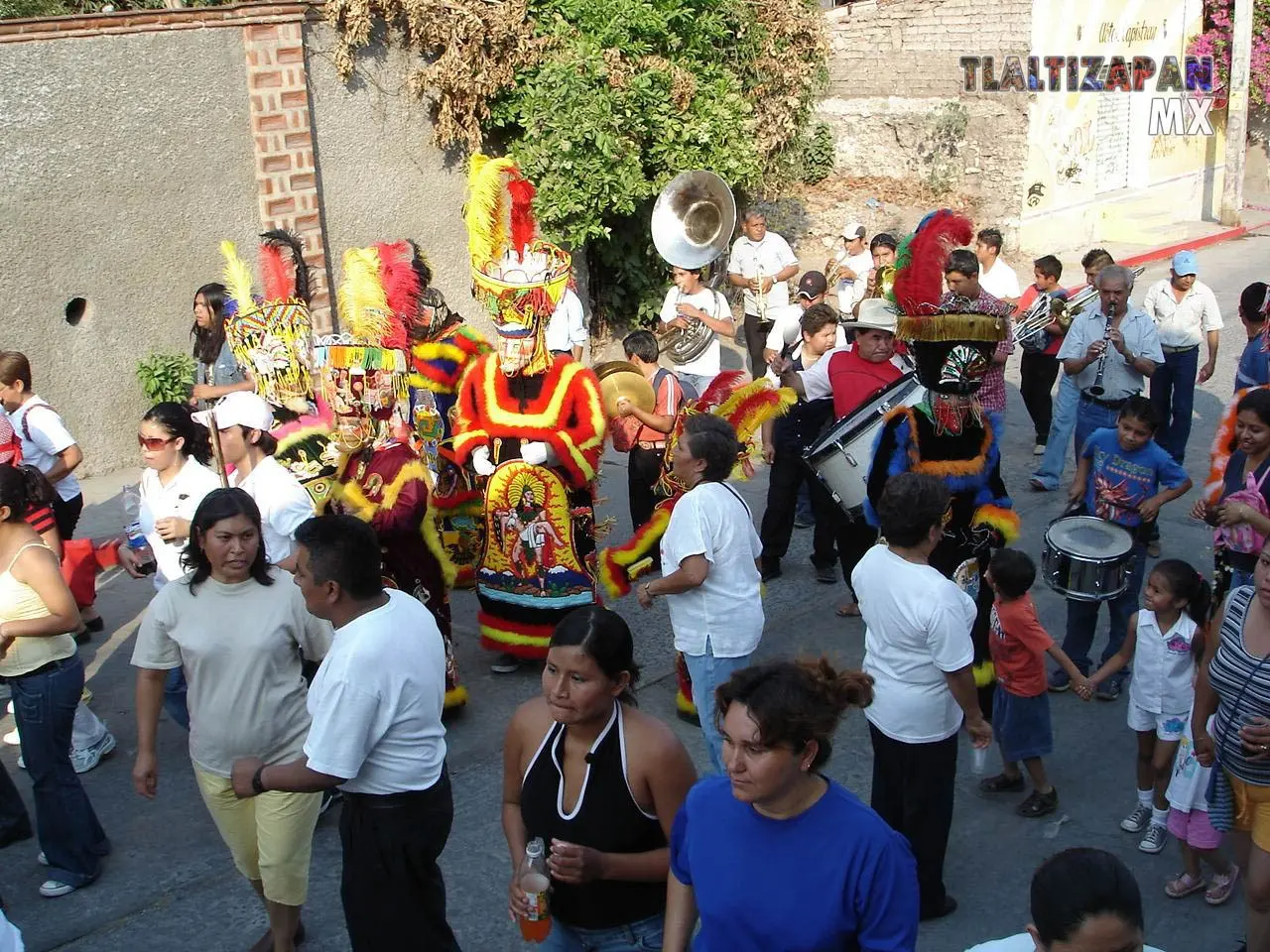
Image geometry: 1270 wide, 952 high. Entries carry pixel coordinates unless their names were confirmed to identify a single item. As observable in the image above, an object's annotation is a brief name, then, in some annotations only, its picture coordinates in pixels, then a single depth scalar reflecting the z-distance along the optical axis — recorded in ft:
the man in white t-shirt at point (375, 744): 12.07
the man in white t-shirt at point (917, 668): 14.37
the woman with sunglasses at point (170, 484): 17.88
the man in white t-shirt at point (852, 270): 36.40
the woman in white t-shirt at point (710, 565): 16.97
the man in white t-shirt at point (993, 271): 33.86
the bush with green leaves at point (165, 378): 33.37
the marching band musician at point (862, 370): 22.66
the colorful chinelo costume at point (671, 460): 20.85
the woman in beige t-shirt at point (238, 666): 14.19
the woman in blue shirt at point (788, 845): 9.22
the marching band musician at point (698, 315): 30.53
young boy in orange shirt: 17.48
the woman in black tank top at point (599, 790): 10.91
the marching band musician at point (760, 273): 36.68
